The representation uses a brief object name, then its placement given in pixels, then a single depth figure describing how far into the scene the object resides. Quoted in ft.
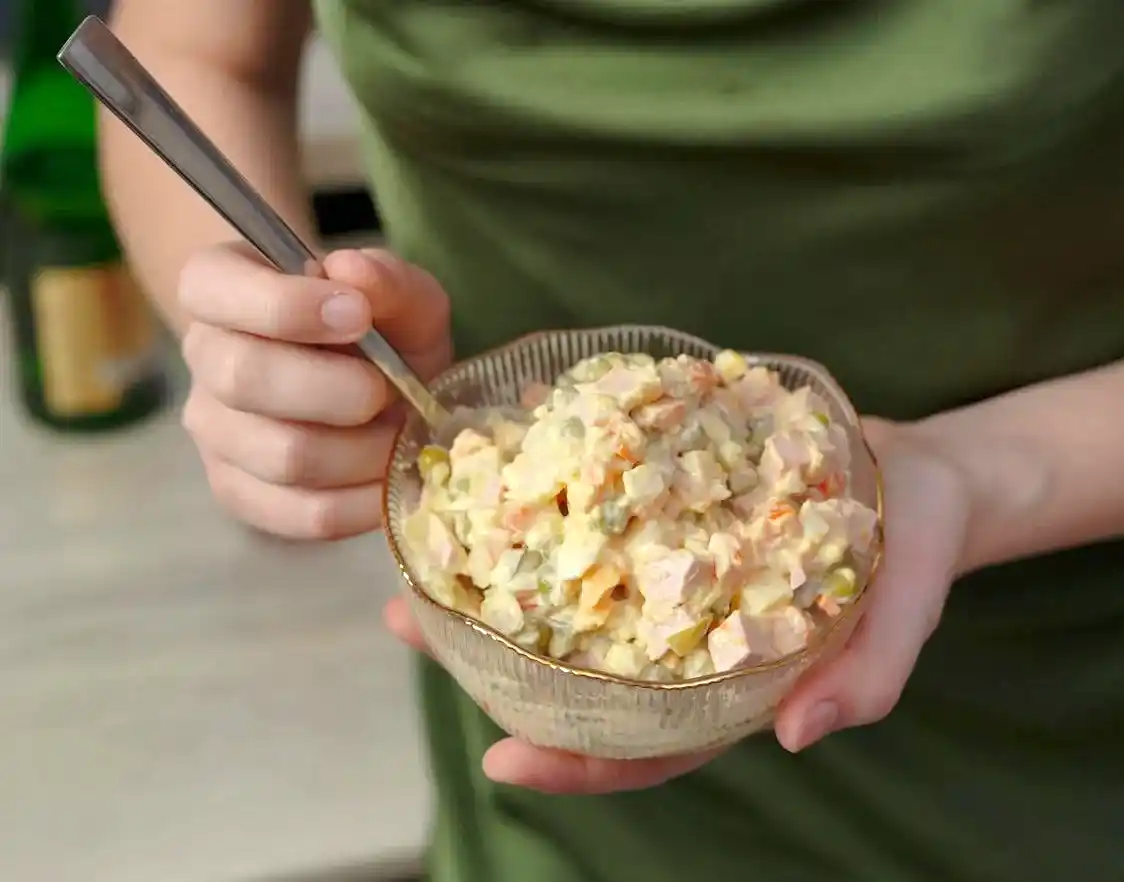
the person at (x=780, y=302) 1.72
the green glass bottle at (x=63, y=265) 2.81
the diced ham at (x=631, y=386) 1.56
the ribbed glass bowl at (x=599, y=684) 1.38
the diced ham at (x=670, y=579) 1.41
